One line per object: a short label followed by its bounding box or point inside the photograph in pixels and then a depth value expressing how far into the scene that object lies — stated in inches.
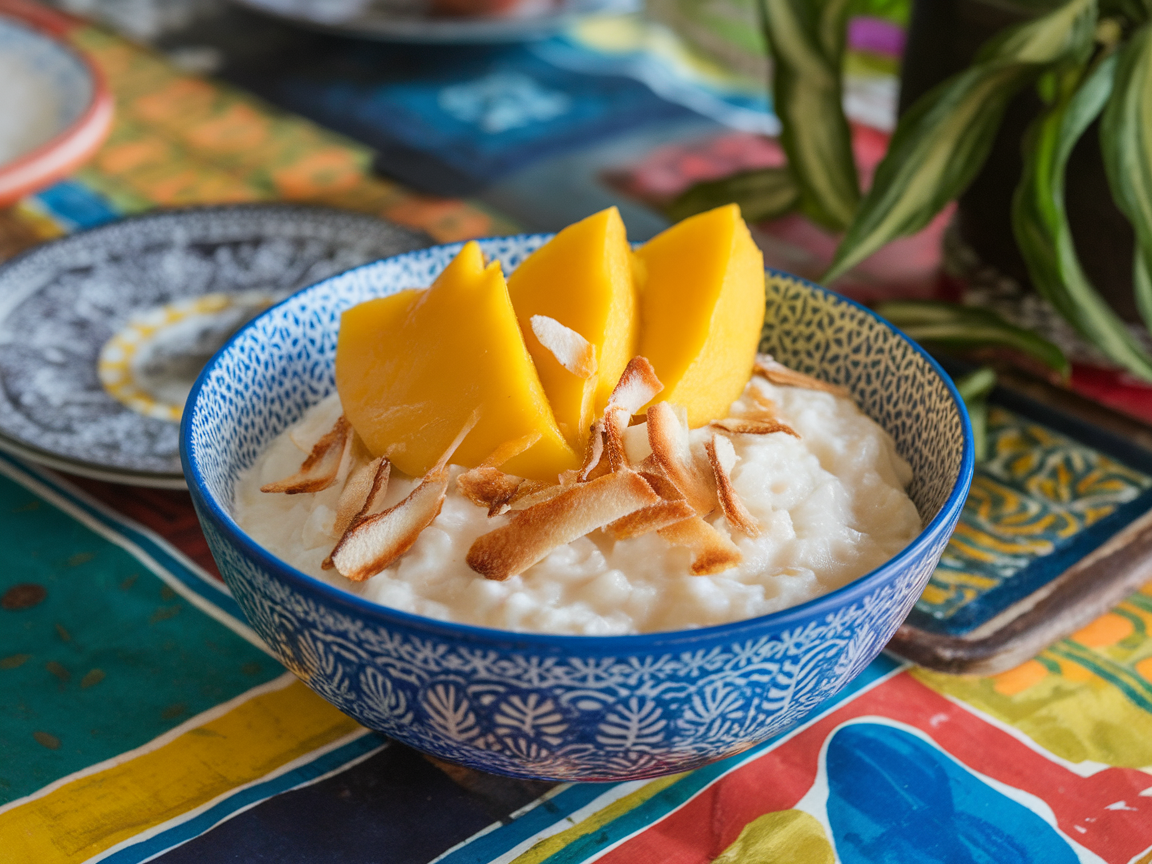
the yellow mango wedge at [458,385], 12.8
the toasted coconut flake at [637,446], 13.0
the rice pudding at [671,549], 12.0
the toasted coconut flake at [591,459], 12.6
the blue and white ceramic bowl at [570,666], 11.2
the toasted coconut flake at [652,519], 12.2
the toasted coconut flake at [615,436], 12.7
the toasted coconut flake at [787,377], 14.3
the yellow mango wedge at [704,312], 13.4
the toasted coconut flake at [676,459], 12.6
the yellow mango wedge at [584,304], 13.1
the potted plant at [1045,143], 16.5
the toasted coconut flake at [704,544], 12.1
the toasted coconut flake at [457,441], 12.7
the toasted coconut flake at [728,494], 12.5
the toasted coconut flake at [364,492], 12.7
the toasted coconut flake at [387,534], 12.2
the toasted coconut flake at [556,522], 12.1
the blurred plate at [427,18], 26.6
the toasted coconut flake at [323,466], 13.3
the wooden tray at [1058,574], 14.1
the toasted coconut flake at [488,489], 12.6
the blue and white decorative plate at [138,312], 16.0
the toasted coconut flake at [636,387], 13.0
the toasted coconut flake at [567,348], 13.0
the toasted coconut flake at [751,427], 13.4
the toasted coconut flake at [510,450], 12.7
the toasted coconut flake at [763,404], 13.8
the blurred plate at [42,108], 19.7
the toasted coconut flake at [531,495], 12.5
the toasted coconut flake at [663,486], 12.4
